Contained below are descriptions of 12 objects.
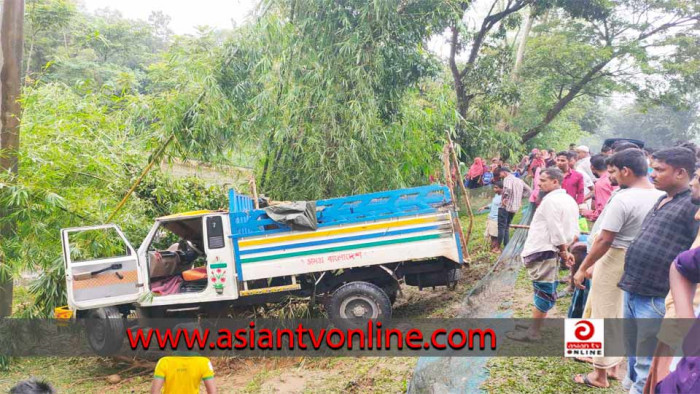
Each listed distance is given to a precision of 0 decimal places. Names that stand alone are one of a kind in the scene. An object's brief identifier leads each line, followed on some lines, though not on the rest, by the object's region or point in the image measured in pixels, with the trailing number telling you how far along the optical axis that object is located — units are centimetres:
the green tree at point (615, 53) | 1410
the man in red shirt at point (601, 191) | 571
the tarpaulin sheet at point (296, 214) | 584
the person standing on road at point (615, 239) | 335
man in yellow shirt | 329
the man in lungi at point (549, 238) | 420
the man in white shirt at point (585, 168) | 662
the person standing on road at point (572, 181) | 637
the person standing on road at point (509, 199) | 817
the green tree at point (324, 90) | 756
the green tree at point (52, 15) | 1980
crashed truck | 596
